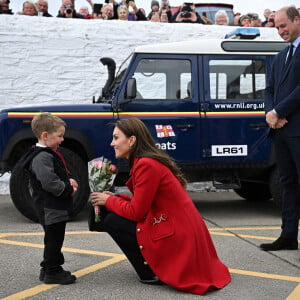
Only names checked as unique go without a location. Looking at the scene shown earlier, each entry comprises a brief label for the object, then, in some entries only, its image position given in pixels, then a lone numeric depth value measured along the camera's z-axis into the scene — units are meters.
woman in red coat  3.60
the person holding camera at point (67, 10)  10.57
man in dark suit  4.59
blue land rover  6.59
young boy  3.73
